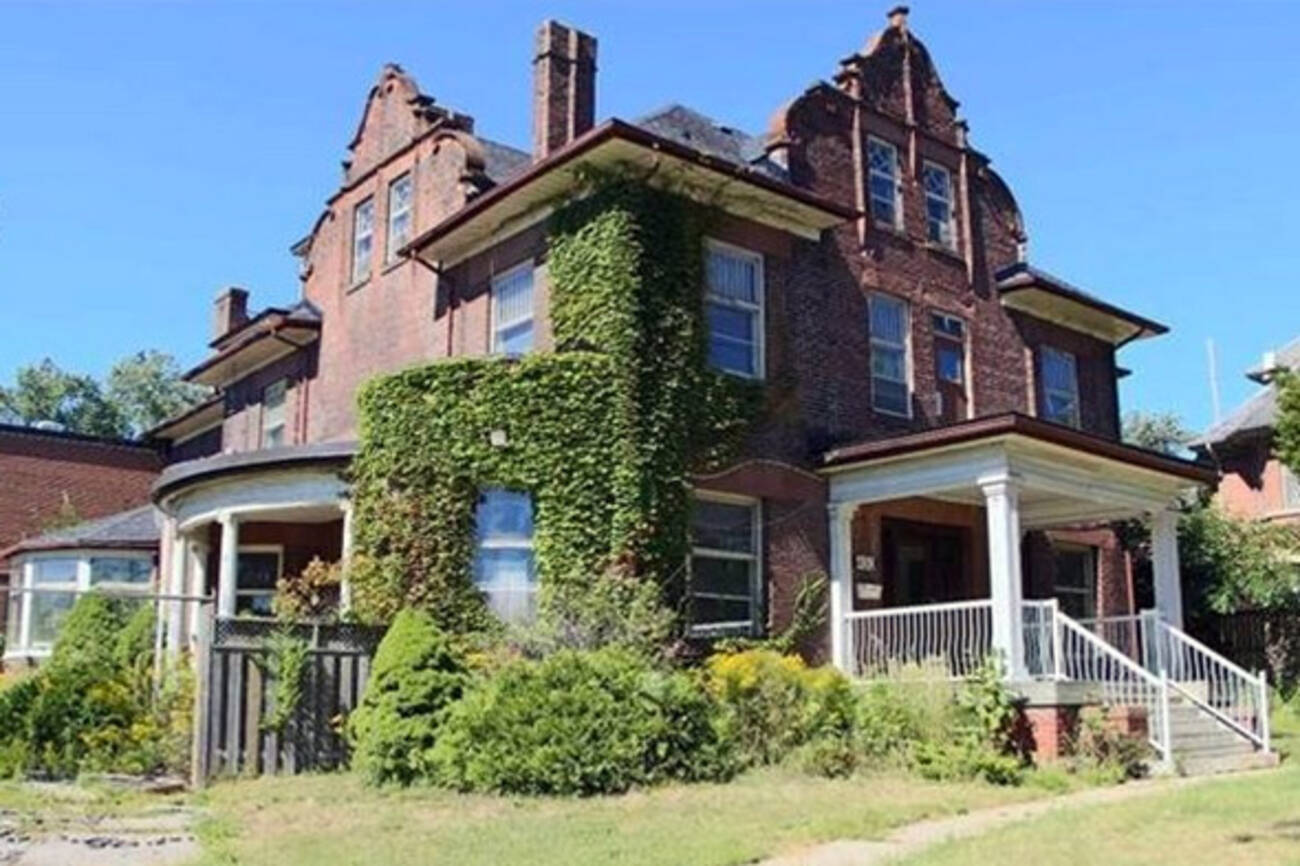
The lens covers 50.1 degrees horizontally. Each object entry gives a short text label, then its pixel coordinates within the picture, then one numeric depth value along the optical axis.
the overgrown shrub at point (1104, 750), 15.39
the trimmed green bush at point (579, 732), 13.14
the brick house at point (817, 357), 18.30
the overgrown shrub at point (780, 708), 15.05
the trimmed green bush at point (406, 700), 13.99
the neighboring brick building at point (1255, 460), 35.50
